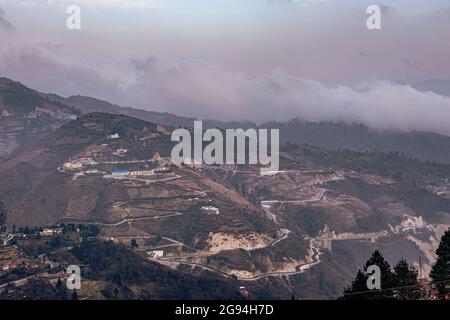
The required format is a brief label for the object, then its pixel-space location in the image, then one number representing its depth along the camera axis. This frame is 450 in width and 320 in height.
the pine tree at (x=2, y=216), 175.68
